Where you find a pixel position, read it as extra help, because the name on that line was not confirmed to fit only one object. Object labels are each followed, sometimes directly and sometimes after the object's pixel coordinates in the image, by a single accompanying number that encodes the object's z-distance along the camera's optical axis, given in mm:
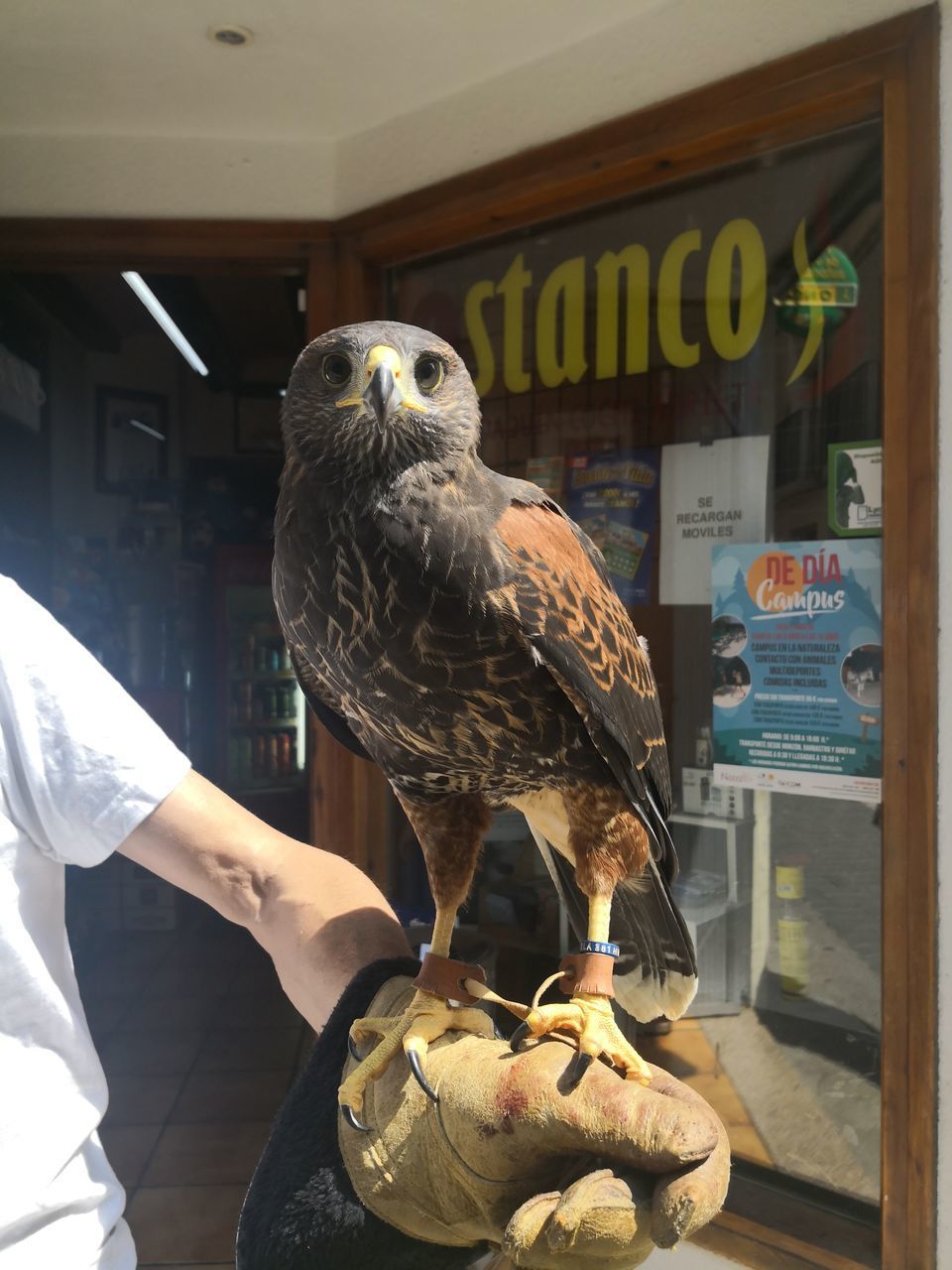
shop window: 2143
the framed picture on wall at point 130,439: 4965
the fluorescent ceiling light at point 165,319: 3855
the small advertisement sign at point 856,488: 2080
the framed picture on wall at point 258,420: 5332
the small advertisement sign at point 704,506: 2363
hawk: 868
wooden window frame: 1882
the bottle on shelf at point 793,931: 2293
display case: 5180
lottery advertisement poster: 2496
